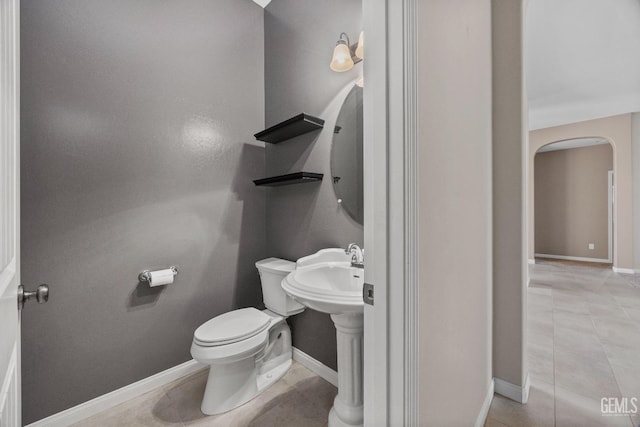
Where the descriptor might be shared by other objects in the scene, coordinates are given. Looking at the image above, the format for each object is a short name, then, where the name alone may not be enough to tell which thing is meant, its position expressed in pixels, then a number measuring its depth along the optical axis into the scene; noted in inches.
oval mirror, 63.6
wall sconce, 60.1
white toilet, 55.0
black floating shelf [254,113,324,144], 66.5
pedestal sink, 41.4
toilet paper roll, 62.9
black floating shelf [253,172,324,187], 67.4
